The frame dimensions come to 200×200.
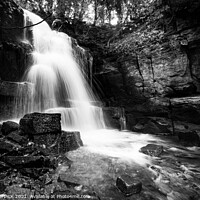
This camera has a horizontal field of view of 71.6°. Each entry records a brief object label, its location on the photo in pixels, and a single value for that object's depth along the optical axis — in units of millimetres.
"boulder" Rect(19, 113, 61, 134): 4289
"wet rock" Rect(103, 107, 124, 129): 9625
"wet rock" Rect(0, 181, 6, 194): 2379
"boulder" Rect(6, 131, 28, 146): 3895
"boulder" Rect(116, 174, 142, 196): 2644
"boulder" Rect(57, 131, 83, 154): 4429
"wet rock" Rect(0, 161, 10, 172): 2897
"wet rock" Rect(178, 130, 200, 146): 6051
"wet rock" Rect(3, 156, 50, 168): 2994
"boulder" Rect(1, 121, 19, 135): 4412
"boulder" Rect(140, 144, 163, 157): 4836
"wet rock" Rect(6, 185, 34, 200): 2260
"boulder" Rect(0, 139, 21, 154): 3404
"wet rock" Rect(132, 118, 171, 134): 8281
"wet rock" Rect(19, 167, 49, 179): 2857
